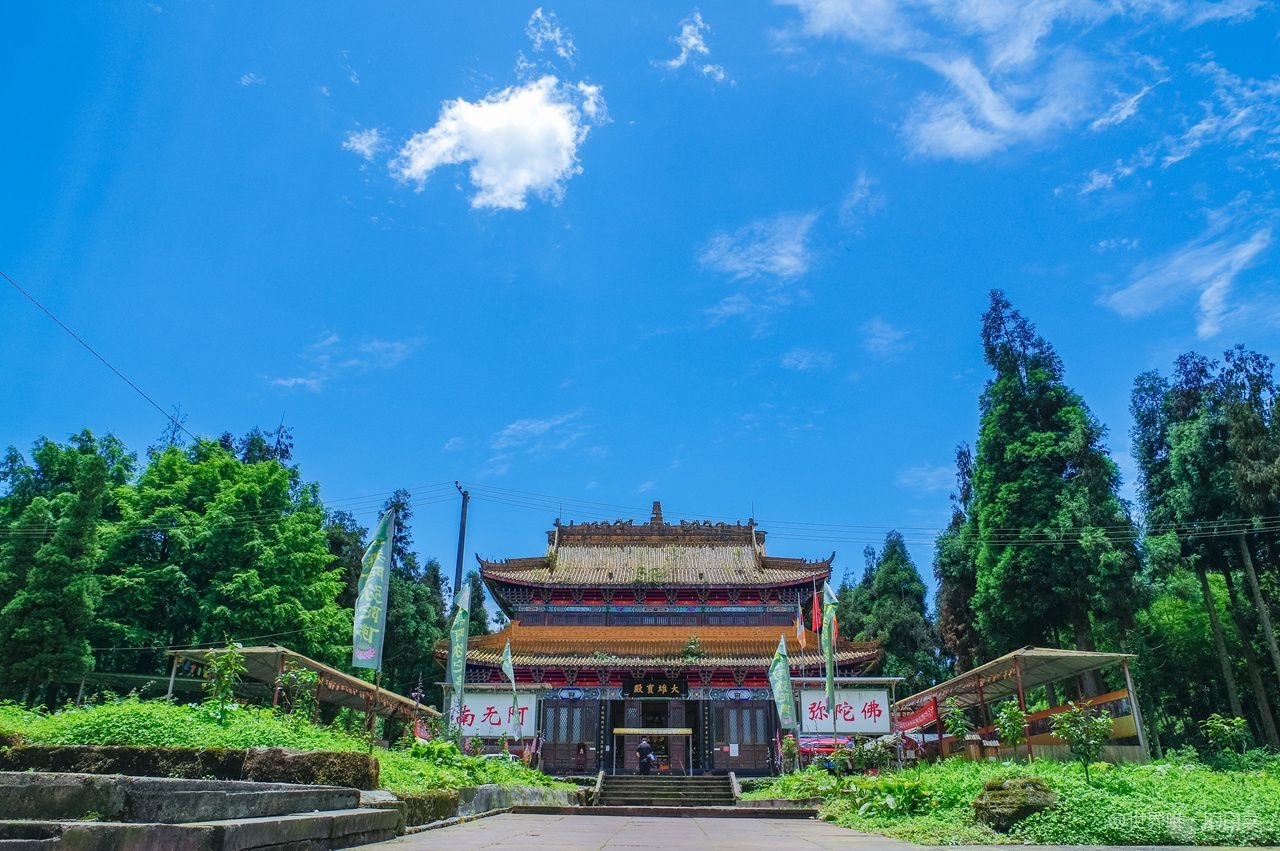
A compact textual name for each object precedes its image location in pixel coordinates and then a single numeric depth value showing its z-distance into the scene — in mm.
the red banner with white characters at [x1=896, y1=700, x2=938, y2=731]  20656
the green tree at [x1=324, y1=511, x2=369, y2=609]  40250
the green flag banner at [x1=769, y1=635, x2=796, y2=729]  19922
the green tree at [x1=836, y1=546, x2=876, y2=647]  42094
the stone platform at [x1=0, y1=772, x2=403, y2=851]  3303
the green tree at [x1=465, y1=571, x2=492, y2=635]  51156
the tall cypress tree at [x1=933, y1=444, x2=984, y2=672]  29172
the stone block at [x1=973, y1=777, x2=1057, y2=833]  7699
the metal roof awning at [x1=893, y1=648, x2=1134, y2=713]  16312
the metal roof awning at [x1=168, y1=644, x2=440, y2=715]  18453
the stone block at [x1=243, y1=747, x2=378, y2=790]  5883
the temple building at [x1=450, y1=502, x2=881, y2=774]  25328
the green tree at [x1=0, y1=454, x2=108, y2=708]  22141
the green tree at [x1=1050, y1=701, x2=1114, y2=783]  9969
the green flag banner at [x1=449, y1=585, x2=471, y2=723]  18297
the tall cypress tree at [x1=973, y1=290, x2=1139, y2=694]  24000
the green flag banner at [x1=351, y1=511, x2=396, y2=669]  8984
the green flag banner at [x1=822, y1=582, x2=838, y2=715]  16734
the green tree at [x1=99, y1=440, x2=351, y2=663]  25422
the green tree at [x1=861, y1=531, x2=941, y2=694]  38250
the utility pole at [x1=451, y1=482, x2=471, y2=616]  21203
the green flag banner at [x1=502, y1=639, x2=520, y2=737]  23062
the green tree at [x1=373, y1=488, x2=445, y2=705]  39000
